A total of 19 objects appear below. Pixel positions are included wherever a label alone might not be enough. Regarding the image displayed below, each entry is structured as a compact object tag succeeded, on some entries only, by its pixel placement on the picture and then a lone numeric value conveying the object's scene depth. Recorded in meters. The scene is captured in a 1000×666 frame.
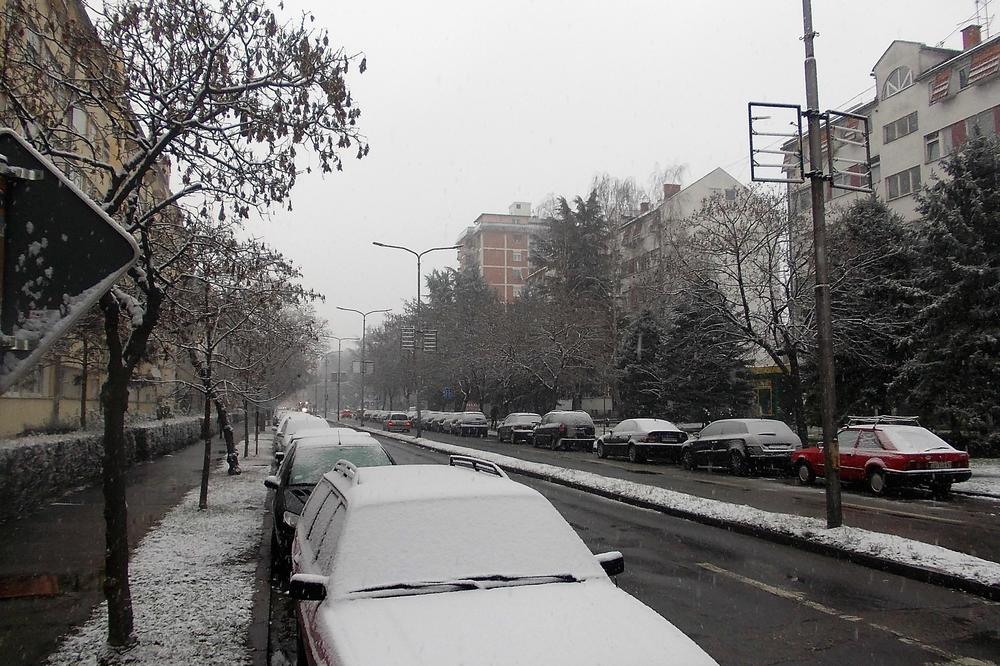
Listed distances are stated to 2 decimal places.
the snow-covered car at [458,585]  3.21
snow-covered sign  2.53
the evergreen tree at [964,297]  22.42
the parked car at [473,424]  46.46
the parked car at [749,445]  20.28
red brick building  109.44
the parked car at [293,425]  23.03
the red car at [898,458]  15.13
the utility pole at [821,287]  10.33
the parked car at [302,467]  8.00
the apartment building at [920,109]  32.88
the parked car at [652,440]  25.23
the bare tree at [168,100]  6.16
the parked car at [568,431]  32.87
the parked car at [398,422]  53.38
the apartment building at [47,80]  5.98
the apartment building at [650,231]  42.25
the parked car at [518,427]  38.62
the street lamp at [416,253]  40.62
